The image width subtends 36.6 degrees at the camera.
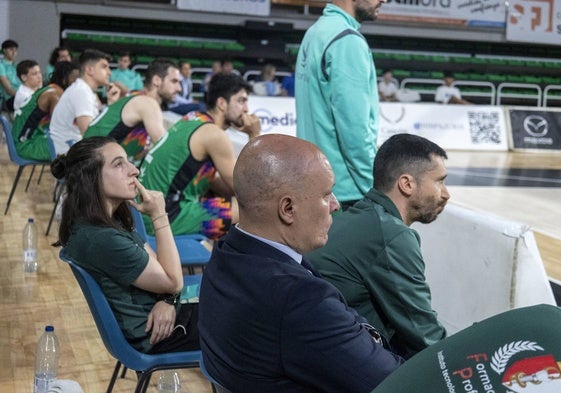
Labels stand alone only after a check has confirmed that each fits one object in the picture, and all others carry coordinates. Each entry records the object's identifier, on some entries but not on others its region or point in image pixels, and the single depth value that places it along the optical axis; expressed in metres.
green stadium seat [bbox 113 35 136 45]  19.19
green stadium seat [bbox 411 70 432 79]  20.70
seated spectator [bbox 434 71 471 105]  17.73
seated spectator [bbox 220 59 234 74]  15.93
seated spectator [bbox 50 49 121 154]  6.97
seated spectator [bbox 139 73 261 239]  4.60
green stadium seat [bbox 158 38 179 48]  19.50
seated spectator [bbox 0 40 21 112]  13.63
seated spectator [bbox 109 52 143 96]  15.54
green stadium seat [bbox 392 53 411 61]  21.07
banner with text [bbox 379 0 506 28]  19.44
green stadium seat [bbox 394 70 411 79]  20.55
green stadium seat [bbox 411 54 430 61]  21.30
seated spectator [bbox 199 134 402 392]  1.58
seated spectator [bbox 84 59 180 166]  6.04
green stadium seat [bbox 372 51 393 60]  20.98
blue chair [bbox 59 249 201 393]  2.73
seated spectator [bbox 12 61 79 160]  7.65
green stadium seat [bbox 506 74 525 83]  21.47
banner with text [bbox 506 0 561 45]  20.06
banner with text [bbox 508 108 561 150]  13.92
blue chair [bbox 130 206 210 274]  4.20
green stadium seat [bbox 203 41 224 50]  19.74
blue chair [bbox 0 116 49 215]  7.33
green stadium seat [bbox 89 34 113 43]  18.89
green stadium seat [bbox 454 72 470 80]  21.09
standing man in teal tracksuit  3.43
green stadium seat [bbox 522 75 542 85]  21.77
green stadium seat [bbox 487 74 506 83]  21.22
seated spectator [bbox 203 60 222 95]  16.43
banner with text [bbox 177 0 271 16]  18.23
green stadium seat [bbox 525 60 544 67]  22.42
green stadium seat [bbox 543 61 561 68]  22.75
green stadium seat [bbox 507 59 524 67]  22.15
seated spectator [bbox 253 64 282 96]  16.41
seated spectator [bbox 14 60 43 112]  9.92
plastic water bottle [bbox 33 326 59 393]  3.60
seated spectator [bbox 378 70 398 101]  17.61
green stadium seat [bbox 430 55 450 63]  21.34
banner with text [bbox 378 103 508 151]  13.14
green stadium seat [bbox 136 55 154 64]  18.66
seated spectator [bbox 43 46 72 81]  10.99
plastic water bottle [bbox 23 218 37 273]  5.80
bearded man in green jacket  2.25
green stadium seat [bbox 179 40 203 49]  19.55
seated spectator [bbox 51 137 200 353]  2.88
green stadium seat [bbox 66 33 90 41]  18.61
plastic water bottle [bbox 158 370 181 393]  3.68
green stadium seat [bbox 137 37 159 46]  19.34
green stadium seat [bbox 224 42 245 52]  19.78
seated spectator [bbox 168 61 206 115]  15.58
